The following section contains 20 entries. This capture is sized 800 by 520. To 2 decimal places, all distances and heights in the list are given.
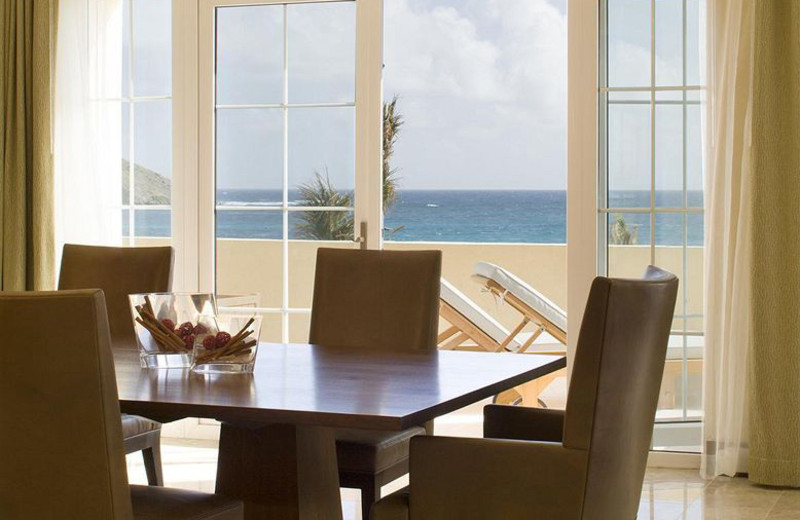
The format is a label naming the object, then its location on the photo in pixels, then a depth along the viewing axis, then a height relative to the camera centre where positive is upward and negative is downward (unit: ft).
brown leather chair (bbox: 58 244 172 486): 12.59 -0.15
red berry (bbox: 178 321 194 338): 9.08 -0.57
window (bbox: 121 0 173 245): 18.61 +2.59
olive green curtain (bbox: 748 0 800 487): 14.96 +0.19
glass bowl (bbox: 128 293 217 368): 9.02 -0.57
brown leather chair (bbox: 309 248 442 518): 12.00 -0.43
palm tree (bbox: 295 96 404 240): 17.57 +0.77
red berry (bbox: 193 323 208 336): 8.82 -0.55
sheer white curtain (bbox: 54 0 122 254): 18.54 +2.56
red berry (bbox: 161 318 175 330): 9.05 -0.52
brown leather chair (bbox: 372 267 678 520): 7.42 -1.38
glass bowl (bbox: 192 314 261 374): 8.82 -0.67
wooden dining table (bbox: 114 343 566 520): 7.26 -0.99
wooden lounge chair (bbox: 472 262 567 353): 23.49 -0.72
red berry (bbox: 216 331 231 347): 8.84 -0.64
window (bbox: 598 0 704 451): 16.03 +1.48
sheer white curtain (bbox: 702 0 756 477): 15.19 +0.54
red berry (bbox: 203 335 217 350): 8.80 -0.66
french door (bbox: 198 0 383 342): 17.34 +1.98
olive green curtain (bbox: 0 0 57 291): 18.31 +2.20
